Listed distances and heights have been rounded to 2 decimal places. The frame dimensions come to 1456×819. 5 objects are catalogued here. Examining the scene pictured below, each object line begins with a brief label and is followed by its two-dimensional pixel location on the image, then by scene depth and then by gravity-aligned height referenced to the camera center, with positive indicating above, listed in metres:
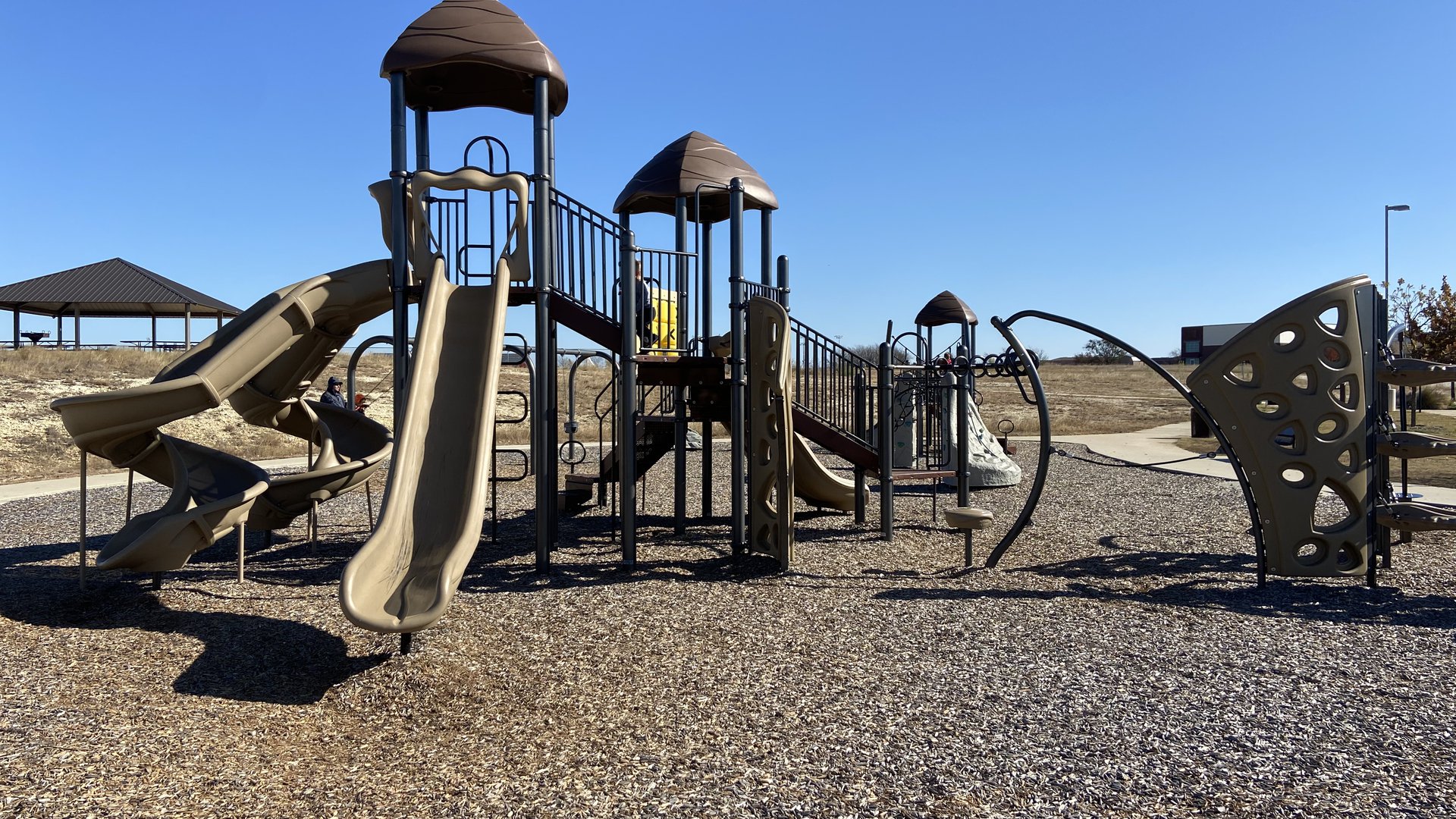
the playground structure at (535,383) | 7.35 +0.33
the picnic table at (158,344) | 38.03 +3.32
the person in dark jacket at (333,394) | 17.91 +0.54
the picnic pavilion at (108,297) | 32.50 +4.57
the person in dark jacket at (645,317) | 9.48 +1.09
